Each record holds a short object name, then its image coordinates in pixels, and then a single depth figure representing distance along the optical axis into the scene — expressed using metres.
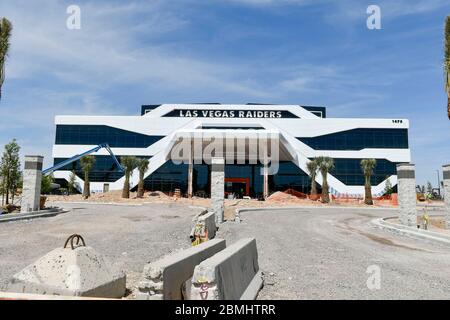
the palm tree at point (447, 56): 17.75
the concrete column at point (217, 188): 18.42
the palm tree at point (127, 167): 42.28
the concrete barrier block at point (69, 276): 4.98
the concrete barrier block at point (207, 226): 11.59
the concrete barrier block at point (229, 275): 4.17
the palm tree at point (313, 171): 46.62
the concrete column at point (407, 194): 17.95
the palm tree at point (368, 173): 42.47
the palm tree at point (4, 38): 19.16
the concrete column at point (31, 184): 20.86
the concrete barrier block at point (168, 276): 4.32
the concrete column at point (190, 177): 46.88
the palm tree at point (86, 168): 43.38
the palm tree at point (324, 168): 42.78
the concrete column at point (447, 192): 17.17
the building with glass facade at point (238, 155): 59.88
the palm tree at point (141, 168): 44.00
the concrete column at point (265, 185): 47.84
